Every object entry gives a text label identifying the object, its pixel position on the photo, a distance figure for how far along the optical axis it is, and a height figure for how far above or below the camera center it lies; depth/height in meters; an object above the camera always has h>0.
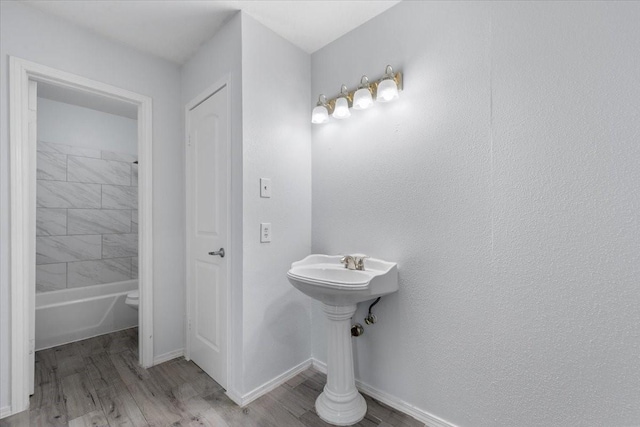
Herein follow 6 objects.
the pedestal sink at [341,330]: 1.47 -0.66
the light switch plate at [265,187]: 1.79 +0.17
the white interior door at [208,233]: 1.88 -0.13
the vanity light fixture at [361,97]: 1.56 +0.70
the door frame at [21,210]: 1.59 +0.04
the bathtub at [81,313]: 2.42 -0.89
